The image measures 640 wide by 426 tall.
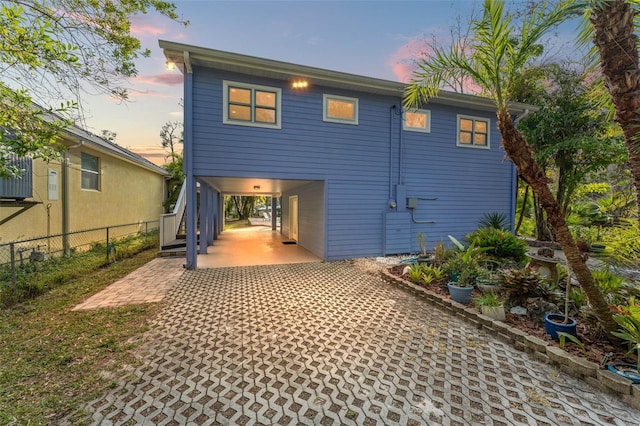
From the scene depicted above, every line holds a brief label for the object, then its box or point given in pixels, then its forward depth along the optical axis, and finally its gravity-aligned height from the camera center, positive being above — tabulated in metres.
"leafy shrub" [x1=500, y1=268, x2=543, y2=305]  3.90 -1.07
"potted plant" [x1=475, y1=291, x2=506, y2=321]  3.61 -1.31
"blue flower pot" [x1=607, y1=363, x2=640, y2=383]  2.27 -1.38
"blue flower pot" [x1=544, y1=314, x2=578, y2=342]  2.93 -1.26
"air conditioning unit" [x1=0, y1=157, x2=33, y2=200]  5.79 +0.40
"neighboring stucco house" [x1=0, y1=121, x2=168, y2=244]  6.41 +0.34
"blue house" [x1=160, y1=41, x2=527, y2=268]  6.60 +1.66
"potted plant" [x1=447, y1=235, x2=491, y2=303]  4.27 -1.10
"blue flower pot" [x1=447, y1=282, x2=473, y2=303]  4.24 -1.31
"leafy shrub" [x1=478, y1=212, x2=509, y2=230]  8.89 -0.33
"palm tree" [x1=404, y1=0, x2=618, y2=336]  2.78 +1.68
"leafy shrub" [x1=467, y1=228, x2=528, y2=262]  6.00 -0.76
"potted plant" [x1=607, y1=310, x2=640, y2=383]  2.32 -1.14
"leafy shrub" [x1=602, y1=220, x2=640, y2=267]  2.82 -0.35
